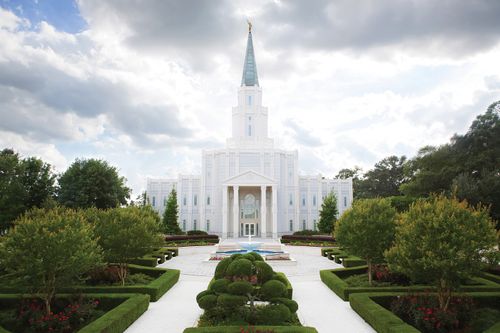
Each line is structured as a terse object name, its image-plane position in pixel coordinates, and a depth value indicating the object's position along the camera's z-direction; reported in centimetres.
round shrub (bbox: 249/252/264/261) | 1373
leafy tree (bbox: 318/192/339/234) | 5588
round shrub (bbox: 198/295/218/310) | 1266
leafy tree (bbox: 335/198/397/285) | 1894
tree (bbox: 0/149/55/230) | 4022
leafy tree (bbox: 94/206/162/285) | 1934
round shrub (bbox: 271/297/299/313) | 1244
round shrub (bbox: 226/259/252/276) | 1223
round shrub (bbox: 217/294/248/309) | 1195
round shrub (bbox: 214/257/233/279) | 1336
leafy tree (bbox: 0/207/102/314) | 1297
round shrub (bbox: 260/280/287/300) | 1209
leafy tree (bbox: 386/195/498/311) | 1301
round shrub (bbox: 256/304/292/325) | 1188
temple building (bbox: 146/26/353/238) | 5956
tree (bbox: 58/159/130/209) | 5025
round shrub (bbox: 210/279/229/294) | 1245
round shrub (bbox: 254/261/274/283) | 1273
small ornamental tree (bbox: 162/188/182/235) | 5775
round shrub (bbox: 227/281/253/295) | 1198
